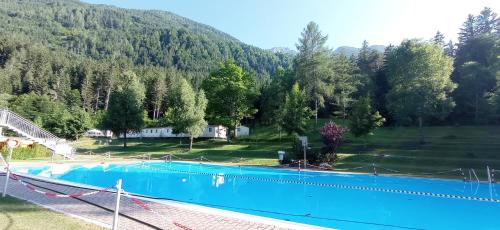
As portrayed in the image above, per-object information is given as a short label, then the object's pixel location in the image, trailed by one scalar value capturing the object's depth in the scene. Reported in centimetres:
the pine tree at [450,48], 6603
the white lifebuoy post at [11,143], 1369
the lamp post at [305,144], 2894
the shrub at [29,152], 2834
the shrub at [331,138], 3056
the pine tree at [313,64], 4838
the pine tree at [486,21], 6013
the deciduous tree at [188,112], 4291
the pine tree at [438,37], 7022
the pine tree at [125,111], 4634
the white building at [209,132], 5450
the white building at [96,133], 7294
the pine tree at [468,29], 6194
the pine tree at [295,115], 4028
